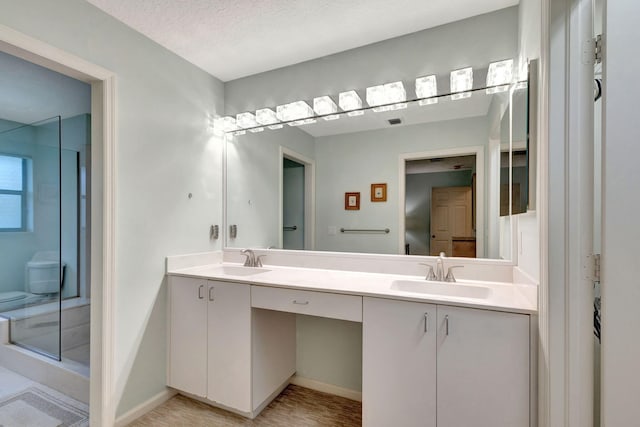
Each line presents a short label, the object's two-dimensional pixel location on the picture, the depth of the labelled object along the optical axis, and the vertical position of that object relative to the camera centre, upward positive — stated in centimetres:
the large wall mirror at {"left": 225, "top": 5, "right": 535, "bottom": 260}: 172 +25
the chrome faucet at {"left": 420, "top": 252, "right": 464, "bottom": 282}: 172 -37
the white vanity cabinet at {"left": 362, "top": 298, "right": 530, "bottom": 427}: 123 -70
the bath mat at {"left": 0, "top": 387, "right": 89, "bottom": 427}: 182 -130
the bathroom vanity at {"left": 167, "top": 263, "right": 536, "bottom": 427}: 126 -67
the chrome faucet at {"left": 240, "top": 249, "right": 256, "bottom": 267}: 233 -37
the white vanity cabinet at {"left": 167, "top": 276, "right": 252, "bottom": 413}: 183 -84
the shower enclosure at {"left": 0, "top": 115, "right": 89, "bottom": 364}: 270 -17
